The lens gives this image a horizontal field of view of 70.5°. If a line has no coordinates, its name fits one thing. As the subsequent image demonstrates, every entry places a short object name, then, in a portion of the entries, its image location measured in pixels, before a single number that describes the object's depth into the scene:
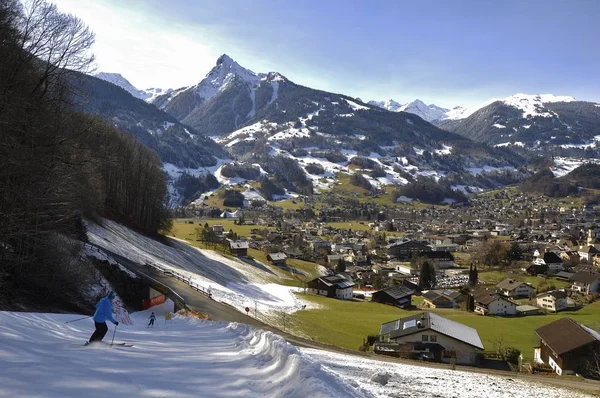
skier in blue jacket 10.85
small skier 20.78
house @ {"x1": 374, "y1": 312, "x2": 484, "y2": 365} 34.69
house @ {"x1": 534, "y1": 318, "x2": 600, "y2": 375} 33.34
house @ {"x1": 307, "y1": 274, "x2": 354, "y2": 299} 72.69
